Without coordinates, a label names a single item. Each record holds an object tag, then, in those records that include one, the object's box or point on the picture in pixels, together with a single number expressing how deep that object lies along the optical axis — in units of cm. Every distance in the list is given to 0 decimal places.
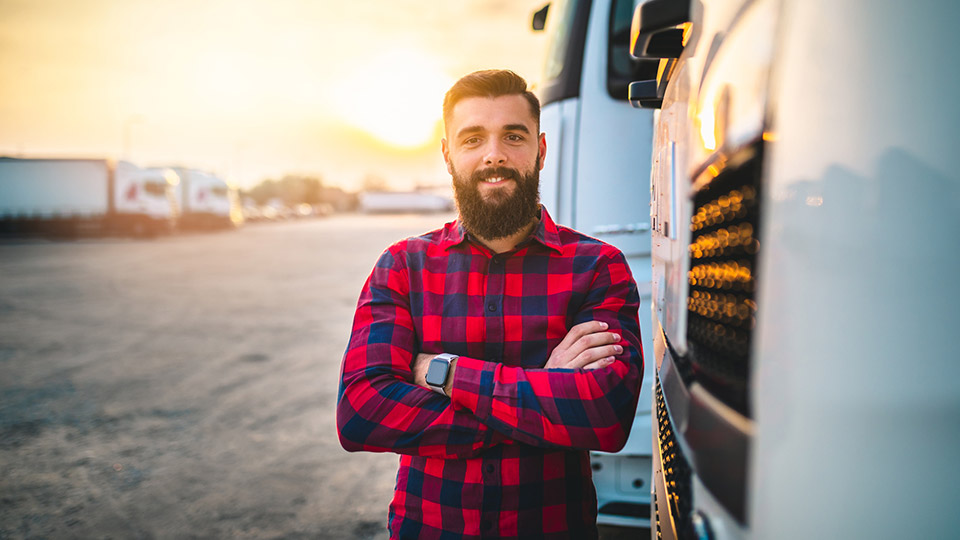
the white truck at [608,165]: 251
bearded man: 152
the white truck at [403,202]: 7606
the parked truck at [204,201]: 3066
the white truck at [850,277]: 66
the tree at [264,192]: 9356
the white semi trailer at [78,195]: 2347
